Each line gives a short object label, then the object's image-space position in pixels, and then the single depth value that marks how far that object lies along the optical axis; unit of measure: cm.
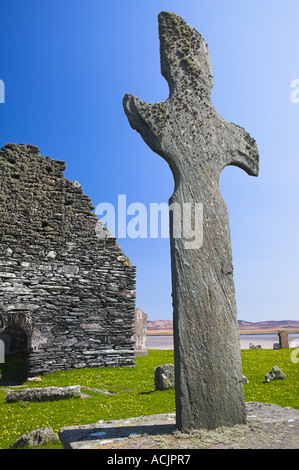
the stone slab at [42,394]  694
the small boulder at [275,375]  791
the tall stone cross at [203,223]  312
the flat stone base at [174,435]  271
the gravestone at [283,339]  1861
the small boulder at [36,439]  397
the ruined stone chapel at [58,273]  1095
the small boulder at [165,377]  746
